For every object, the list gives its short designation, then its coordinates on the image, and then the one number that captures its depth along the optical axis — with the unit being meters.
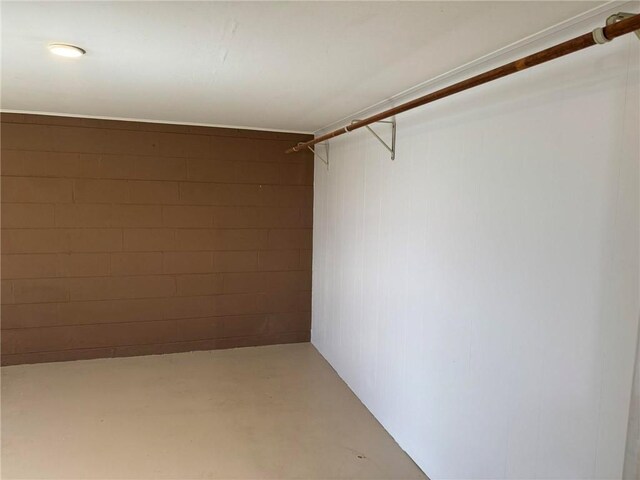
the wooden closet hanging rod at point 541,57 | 1.18
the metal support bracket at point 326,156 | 4.18
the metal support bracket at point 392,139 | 2.85
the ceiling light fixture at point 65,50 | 1.96
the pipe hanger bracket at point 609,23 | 1.25
